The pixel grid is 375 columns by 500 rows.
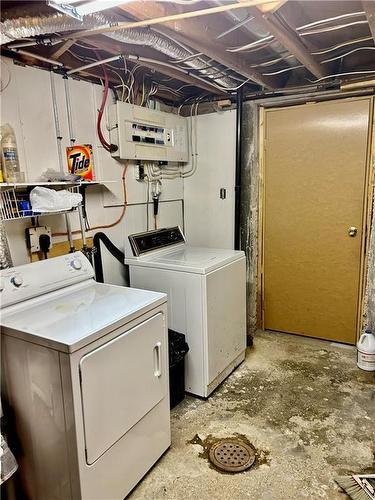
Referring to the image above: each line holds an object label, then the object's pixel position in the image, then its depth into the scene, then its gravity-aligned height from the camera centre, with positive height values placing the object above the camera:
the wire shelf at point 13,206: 1.92 -0.11
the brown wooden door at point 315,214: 3.05 -0.34
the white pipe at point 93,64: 2.20 +0.72
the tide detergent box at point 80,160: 2.37 +0.15
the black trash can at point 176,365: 2.41 -1.22
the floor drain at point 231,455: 1.95 -1.52
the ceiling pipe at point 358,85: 2.76 +0.68
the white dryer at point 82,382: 1.49 -0.87
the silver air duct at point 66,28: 1.57 +0.70
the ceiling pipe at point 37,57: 2.02 +0.73
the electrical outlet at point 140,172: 3.06 +0.08
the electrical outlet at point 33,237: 2.13 -0.30
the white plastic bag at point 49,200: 1.96 -0.09
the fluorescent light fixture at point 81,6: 1.38 +0.68
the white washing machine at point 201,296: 2.47 -0.82
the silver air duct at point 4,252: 1.87 -0.34
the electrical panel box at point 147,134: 2.69 +0.38
